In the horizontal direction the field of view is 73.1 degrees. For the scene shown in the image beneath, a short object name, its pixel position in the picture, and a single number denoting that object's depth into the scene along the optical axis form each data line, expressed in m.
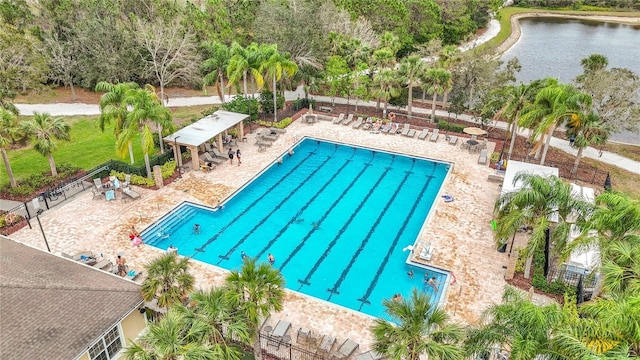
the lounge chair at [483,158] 28.97
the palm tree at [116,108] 23.98
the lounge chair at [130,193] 24.45
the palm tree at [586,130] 24.17
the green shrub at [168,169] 26.61
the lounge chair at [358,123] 35.09
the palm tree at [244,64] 32.97
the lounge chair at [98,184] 24.75
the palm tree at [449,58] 35.44
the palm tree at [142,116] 23.59
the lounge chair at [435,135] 32.67
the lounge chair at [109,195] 24.36
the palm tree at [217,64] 34.56
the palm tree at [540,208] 15.27
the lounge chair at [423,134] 33.03
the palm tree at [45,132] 23.92
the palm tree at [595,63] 32.66
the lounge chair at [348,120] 35.75
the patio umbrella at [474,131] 31.05
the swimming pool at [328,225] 19.73
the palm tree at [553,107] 23.77
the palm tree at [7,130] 22.53
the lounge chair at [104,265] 18.49
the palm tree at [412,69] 33.31
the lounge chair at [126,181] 25.34
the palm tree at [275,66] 33.41
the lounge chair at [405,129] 33.62
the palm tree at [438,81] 32.47
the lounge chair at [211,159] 28.75
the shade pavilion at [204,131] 27.36
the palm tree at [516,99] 26.88
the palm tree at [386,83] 33.84
